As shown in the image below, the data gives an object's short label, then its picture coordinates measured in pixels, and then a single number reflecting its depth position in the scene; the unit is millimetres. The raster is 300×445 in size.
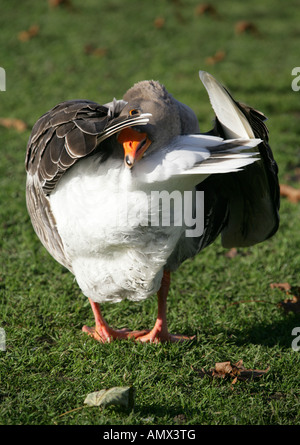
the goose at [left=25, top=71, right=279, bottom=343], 2537
